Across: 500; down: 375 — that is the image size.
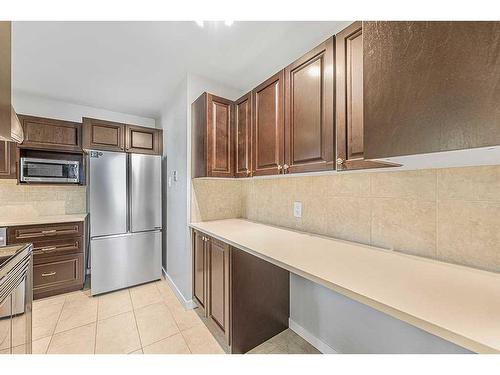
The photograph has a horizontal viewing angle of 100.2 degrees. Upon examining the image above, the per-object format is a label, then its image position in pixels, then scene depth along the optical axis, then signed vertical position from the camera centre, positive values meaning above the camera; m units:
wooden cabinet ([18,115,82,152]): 2.39 +0.67
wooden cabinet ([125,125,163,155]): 2.64 +0.64
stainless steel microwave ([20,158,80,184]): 2.36 +0.23
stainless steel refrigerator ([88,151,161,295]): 2.37 -0.36
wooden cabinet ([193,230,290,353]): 1.50 -0.84
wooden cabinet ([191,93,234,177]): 1.91 +0.48
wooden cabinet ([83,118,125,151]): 2.42 +0.65
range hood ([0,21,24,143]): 0.57 +0.31
